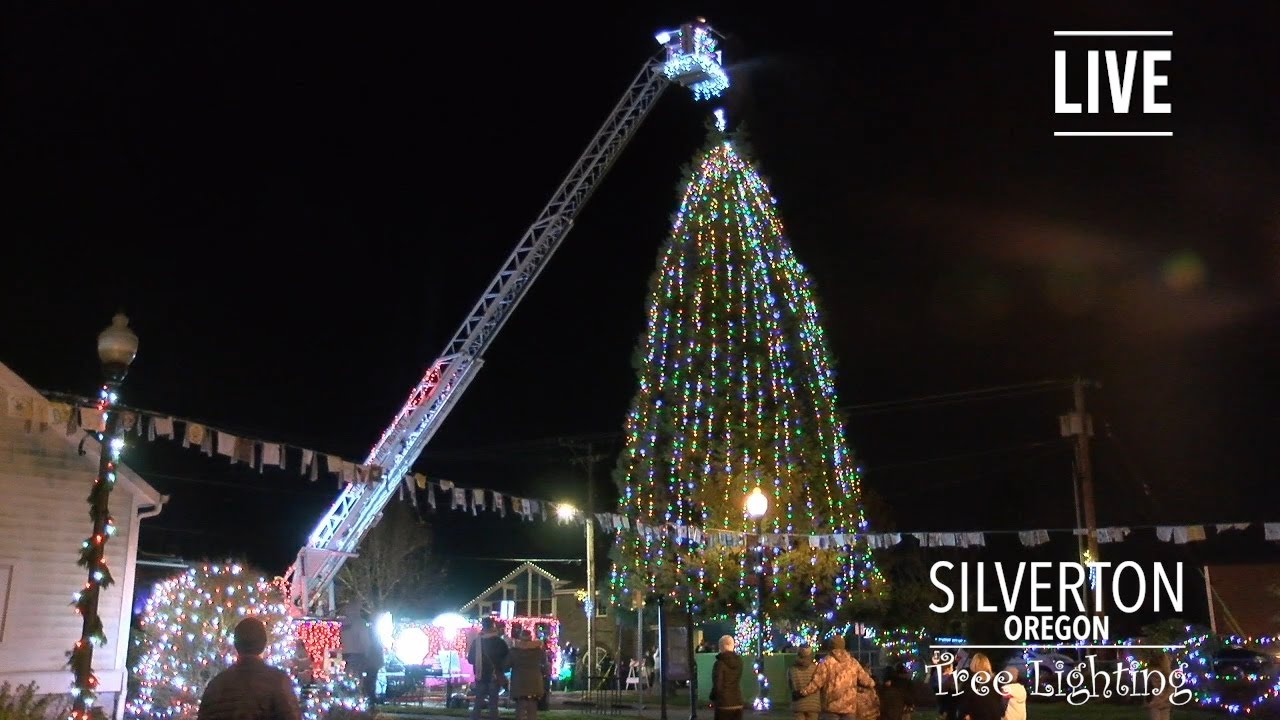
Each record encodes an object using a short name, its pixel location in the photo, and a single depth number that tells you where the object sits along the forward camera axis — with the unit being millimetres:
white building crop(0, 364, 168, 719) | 17281
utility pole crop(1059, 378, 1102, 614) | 29084
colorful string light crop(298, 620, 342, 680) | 28453
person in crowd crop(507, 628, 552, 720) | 15781
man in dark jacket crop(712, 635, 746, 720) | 14125
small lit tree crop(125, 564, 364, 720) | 16266
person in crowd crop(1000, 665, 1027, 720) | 11719
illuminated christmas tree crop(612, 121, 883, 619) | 31391
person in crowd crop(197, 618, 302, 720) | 7129
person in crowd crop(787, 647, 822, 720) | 14180
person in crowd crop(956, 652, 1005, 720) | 12109
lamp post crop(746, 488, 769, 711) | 19078
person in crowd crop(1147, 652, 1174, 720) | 18172
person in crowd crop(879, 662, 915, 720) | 15680
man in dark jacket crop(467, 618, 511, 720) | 18125
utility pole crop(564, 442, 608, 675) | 39841
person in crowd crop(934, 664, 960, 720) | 16203
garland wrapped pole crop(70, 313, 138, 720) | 11680
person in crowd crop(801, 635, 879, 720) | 14023
